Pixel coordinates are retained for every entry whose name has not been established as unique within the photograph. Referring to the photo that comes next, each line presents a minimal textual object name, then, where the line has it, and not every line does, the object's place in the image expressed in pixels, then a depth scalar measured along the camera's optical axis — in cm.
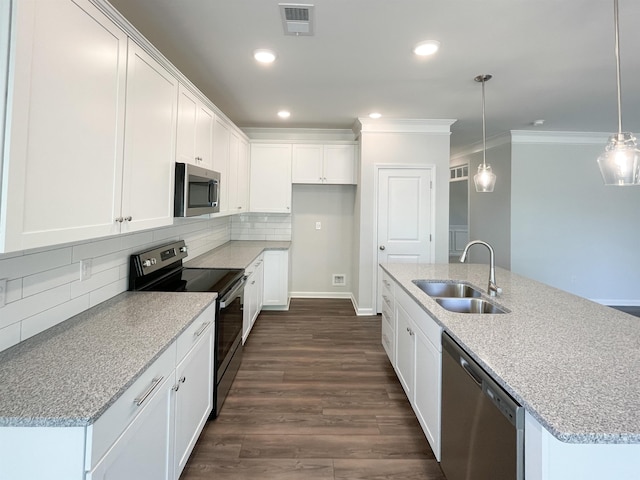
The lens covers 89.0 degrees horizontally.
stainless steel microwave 216
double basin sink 207
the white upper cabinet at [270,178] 454
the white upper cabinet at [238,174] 361
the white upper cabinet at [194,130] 221
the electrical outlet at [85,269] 166
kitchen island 87
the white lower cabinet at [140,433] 87
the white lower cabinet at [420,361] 168
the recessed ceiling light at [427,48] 229
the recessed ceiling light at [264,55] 245
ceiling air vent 191
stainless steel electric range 210
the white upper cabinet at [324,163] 455
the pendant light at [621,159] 154
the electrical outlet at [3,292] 122
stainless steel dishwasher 103
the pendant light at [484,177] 283
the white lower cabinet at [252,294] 320
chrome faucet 207
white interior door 429
